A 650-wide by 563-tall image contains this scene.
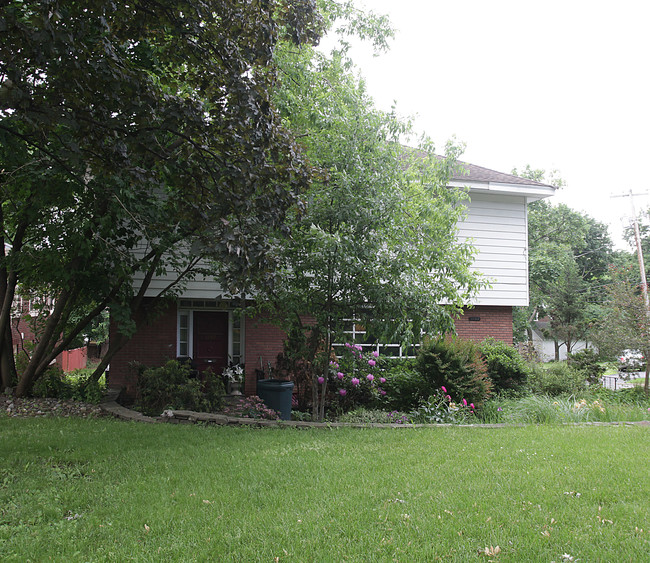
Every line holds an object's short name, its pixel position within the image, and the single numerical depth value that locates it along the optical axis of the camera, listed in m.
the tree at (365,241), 7.73
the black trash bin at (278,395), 9.61
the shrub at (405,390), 9.97
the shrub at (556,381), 11.62
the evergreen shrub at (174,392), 9.12
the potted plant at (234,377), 12.01
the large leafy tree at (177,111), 5.05
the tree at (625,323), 13.08
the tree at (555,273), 24.38
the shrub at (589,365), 14.29
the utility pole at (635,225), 28.10
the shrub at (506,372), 11.57
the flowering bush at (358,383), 10.14
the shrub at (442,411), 8.72
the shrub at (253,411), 8.95
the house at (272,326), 12.27
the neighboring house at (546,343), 48.78
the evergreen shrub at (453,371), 9.57
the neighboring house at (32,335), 10.75
